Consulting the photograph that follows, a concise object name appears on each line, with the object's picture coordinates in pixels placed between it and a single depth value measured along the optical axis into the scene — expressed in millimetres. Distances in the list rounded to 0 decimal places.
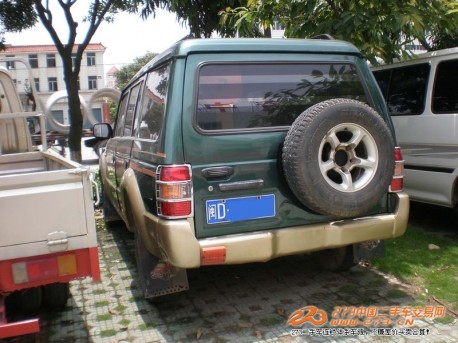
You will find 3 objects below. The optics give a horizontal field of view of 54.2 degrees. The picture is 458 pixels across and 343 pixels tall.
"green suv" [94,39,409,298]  2824
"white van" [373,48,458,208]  4551
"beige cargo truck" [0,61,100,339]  2406
